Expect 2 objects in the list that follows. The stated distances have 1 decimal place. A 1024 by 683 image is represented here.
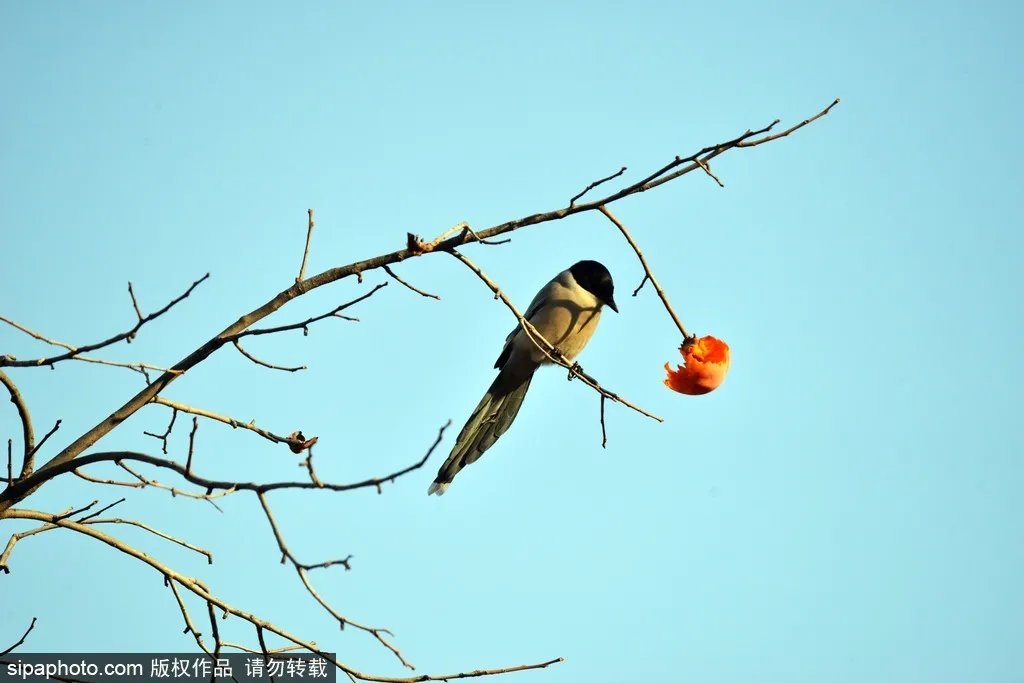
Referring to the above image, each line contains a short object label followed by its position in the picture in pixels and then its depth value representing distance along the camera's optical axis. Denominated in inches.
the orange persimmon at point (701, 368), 274.1
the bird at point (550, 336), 463.2
